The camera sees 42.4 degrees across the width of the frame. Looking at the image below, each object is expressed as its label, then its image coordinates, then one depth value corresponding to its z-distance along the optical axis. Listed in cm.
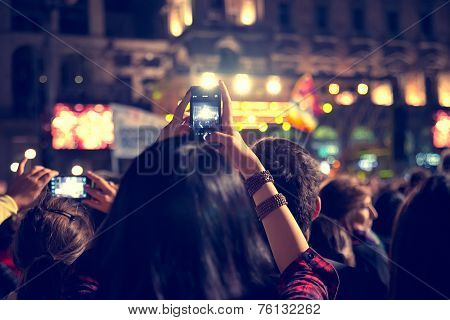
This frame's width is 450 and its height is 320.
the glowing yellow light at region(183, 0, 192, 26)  3406
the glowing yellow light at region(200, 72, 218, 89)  2930
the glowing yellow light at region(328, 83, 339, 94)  2180
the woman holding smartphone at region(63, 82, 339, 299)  183
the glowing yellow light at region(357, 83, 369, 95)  1953
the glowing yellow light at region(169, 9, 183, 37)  3663
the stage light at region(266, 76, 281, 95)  3161
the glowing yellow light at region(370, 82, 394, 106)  3919
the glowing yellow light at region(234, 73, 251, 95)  2852
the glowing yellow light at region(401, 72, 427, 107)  4128
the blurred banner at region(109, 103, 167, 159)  1320
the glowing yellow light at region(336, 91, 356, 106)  3541
